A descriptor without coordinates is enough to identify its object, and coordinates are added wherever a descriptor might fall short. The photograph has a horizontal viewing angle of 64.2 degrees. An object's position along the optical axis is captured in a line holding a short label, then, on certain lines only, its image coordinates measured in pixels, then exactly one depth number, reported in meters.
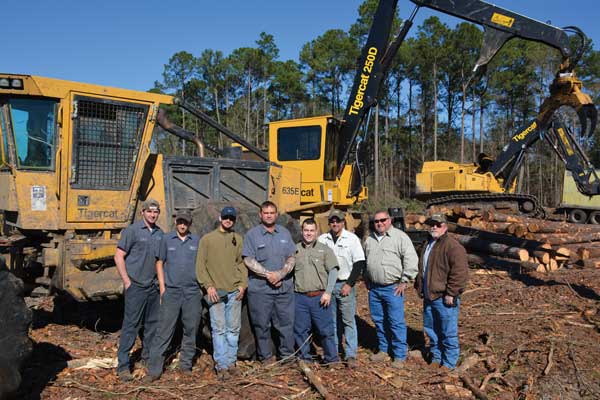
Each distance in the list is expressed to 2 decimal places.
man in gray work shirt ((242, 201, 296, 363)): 5.00
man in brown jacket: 5.08
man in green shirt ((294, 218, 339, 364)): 5.10
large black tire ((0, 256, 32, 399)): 3.48
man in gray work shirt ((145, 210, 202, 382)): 4.87
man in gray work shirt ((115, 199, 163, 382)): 4.84
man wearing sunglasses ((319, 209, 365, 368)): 5.25
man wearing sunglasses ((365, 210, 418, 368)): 5.33
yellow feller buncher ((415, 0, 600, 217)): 10.23
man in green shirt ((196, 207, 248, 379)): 4.89
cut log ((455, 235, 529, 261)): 10.60
